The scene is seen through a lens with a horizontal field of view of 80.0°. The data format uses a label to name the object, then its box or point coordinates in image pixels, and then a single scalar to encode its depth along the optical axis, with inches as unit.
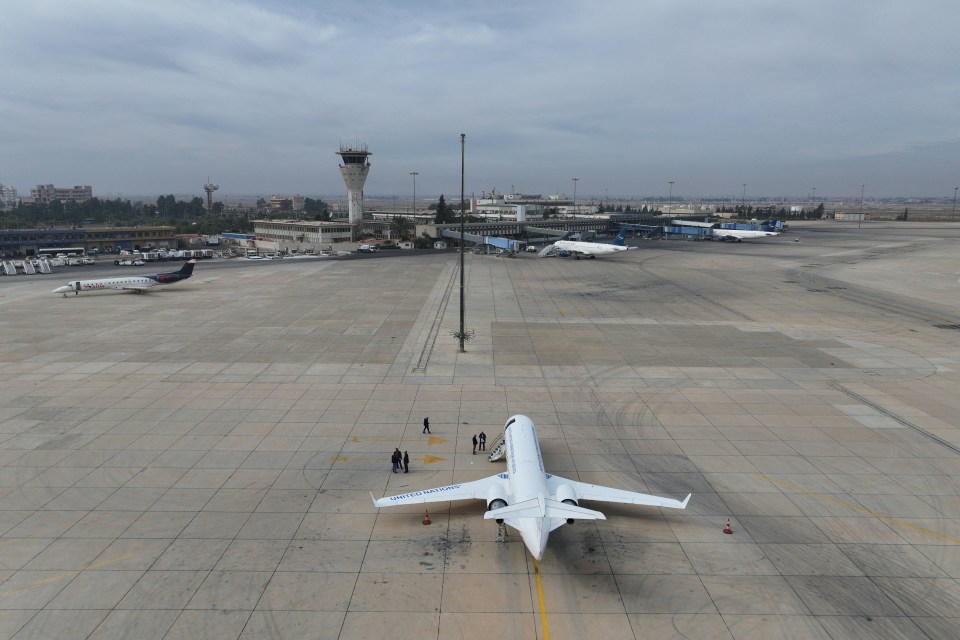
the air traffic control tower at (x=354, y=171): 7342.5
